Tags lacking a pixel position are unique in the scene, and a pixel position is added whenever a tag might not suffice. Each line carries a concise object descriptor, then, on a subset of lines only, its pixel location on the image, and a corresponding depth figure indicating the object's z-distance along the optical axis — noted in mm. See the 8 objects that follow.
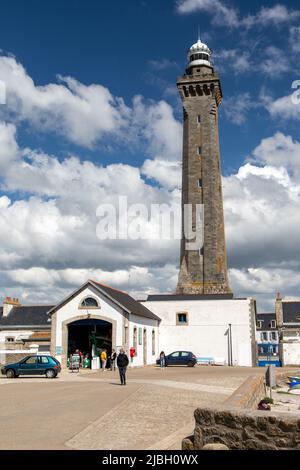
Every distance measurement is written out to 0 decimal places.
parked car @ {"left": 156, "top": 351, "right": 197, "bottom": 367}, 40688
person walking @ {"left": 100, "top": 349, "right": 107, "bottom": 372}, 35134
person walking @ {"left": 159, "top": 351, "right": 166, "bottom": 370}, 37875
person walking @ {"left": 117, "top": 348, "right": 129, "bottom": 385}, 21594
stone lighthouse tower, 50938
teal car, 27000
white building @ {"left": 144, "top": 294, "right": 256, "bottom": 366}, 43844
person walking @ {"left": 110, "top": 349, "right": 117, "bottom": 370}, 33969
